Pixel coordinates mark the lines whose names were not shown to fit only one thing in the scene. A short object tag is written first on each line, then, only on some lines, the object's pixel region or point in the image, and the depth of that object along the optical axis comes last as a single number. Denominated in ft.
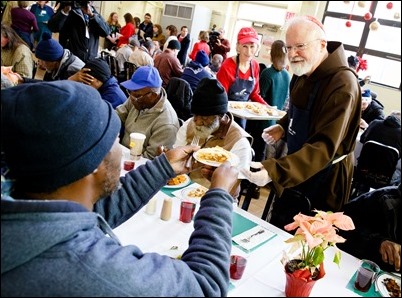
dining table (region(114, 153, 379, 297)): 4.21
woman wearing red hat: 13.16
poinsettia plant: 3.78
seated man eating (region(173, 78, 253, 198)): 7.45
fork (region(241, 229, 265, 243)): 5.04
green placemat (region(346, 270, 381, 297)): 4.38
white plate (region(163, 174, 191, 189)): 6.50
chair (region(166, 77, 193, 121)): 12.50
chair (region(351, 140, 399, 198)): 11.19
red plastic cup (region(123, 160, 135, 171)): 7.24
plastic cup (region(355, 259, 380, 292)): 4.39
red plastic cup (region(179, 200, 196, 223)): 5.35
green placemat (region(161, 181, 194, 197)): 6.29
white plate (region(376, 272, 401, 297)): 4.39
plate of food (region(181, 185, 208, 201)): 6.13
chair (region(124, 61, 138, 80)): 15.48
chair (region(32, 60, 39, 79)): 14.01
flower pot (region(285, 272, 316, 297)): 3.91
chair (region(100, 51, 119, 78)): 18.28
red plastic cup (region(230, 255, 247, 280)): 4.20
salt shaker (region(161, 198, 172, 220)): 5.37
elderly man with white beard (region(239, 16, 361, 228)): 5.62
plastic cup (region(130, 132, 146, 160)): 7.79
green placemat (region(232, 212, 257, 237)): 5.32
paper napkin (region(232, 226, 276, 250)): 4.93
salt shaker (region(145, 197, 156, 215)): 5.43
